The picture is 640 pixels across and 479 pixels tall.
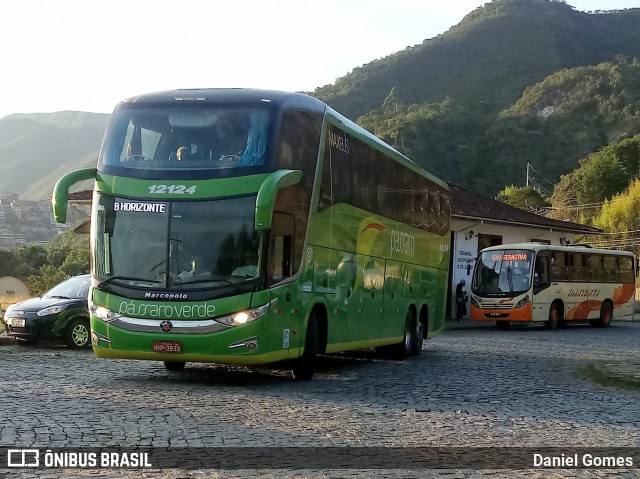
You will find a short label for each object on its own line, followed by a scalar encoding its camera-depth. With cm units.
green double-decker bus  1186
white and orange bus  3412
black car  1783
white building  3788
